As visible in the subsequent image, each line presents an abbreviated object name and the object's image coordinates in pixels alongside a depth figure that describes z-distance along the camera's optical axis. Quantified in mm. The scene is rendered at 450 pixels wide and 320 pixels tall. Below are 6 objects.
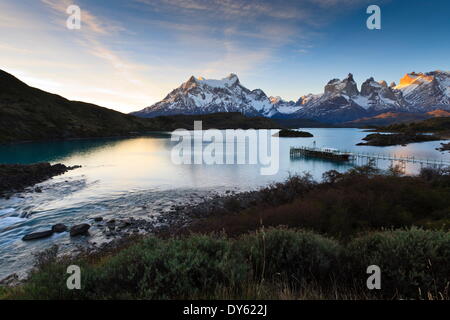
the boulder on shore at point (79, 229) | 22712
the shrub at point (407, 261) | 5758
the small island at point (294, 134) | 188875
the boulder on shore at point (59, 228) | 23391
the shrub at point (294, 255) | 6785
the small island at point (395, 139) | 116062
